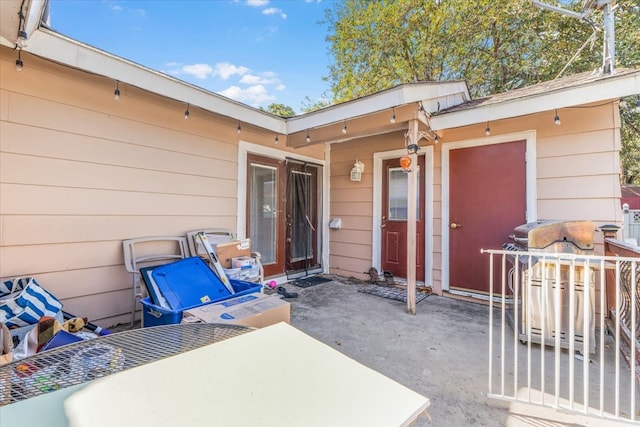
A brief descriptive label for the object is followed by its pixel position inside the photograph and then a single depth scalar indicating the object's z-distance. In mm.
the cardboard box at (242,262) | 3422
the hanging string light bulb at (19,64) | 2204
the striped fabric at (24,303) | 2018
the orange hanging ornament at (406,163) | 3553
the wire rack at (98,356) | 811
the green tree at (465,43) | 6199
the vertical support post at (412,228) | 3383
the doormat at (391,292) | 4023
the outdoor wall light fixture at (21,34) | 1761
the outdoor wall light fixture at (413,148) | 3369
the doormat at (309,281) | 4590
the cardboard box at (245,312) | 2178
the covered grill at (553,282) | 2422
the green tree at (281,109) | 13445
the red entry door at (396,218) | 4406
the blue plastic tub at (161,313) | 2260
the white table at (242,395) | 647
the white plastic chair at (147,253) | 2885
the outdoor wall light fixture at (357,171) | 4922
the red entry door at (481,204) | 3641
